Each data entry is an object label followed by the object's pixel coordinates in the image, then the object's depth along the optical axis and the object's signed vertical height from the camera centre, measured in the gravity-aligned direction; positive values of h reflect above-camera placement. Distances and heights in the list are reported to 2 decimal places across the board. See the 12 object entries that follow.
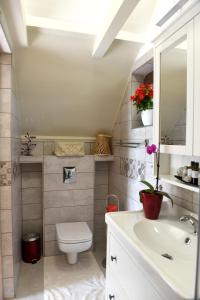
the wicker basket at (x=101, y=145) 2.74 -0.02
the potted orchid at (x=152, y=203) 1.40 -0.38
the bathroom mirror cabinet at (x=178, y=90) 1.17 +0.34
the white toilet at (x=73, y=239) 2.17 -0.97
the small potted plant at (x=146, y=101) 1.88 +0.38
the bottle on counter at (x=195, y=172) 1.22 -0.16
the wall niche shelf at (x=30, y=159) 2.52 -0.18
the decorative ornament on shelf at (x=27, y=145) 2.66 -0.02
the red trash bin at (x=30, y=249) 2.49 -1.24
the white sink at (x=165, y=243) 0.81 -0.50
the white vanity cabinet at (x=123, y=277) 0.95 -0.68
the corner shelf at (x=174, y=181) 1.18 -0.24
